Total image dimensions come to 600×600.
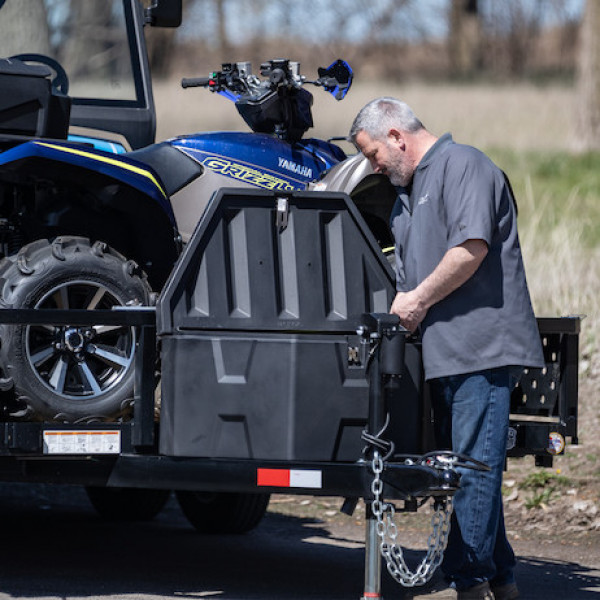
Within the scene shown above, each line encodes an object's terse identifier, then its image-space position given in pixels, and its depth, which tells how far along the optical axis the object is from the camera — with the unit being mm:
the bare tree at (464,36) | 81437
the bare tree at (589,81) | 37875
